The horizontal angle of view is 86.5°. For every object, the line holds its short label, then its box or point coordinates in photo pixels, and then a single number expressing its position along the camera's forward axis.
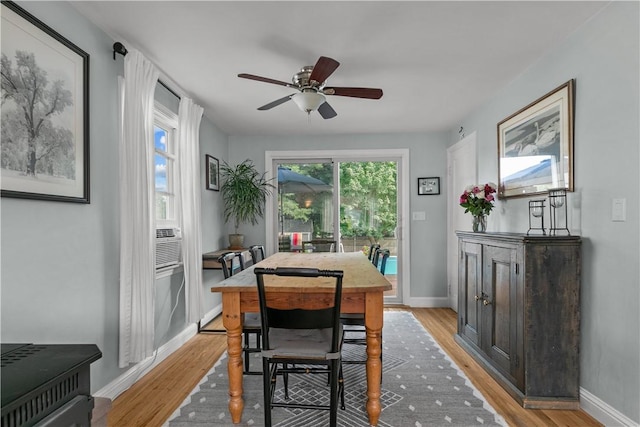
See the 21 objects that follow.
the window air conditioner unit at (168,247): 2.93
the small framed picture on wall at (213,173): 4.05
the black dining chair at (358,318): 2.30
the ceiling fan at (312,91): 2.22
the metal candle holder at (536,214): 2.36
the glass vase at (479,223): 3.12
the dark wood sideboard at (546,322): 2.14
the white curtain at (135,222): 2.27
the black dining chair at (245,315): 2.22
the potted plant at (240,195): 4.34
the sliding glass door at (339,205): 4.87
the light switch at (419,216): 4.71
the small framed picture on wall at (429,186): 4.69
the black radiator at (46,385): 0.74
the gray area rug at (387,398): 2.01
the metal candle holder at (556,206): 2.26
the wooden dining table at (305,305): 1.86
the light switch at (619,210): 1.84
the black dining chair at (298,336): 1.70
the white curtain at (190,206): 3.17
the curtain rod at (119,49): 2.24
